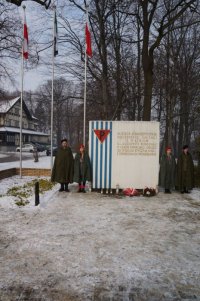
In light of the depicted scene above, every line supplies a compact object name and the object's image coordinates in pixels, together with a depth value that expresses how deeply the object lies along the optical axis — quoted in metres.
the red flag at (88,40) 10.98
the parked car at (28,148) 37.20
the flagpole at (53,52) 11.84
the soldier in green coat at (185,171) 9.02
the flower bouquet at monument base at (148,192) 8.74
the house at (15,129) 40.09
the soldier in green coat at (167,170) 9.06
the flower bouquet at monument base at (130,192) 8.71
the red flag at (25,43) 11.33
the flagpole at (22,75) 11.74
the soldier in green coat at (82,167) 8.93
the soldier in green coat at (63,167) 8.93
